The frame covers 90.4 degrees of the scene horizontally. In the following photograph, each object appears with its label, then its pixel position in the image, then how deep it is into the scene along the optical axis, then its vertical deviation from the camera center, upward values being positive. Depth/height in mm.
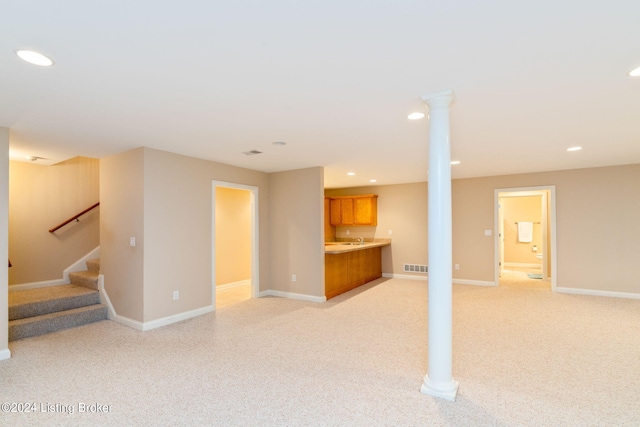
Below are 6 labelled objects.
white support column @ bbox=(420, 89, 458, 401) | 2365 -255
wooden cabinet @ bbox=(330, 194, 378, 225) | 7758 +101
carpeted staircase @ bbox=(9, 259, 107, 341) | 3770 -1197
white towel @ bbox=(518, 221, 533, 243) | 9305 -585
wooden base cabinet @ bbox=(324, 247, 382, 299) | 5676 -1127
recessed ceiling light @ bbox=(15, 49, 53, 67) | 1783 +928
